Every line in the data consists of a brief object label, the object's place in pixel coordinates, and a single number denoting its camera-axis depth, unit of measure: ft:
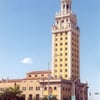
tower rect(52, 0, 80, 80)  242.37
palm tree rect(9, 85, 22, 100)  200.41
